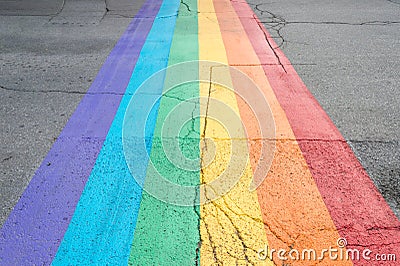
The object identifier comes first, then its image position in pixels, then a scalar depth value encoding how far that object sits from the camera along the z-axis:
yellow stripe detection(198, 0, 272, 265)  2.87
